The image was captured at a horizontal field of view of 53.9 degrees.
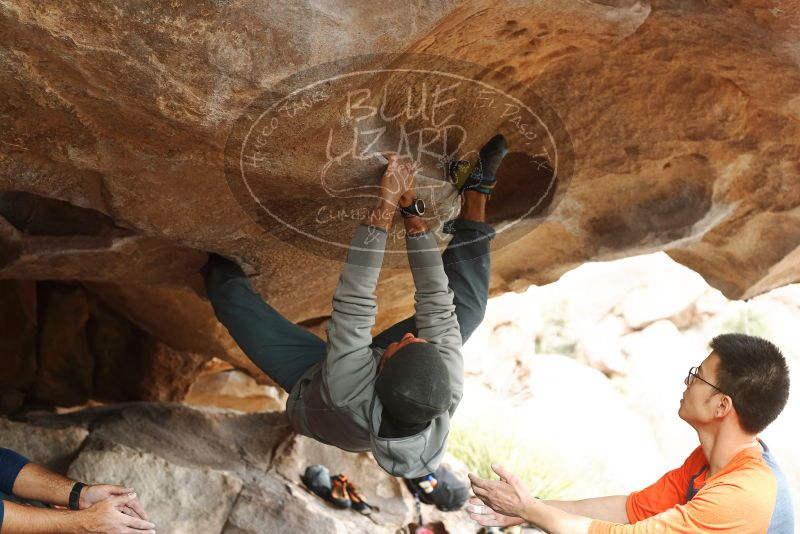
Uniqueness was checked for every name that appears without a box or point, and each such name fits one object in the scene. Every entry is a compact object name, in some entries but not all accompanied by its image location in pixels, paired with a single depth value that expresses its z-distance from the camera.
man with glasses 2.19
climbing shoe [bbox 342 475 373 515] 3.93
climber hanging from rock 2.37
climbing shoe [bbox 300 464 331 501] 3.83
